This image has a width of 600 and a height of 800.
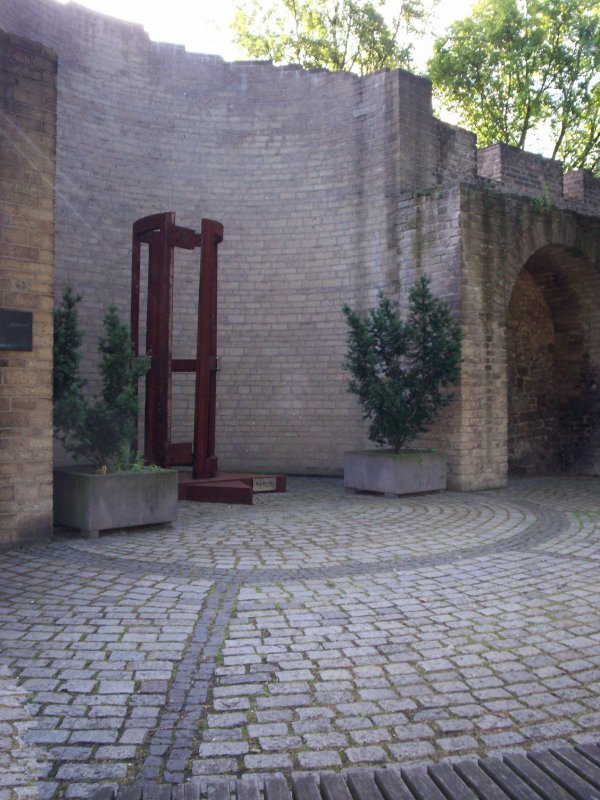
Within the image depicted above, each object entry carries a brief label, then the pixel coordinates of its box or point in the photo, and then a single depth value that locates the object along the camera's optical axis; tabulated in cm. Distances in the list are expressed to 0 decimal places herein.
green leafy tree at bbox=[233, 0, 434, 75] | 2059
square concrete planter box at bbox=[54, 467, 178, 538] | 641
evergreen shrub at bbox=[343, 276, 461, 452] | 945
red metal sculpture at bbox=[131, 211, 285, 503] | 891
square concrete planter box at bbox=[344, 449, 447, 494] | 918
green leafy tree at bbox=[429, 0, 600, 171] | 1892
